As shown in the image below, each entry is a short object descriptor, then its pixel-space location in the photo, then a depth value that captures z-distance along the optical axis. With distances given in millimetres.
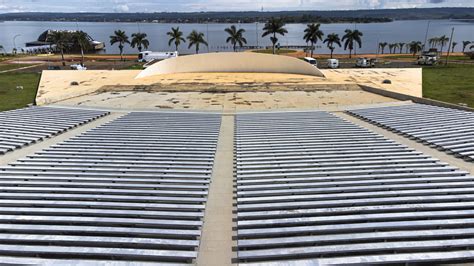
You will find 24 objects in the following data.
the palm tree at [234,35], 65125
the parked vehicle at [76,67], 52112
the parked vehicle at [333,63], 55062
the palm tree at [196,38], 66750
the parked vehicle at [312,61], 51338
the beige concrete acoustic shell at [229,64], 45000
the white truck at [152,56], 63809
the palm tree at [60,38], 71000
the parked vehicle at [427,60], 59531
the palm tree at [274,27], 62656
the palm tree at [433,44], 98688
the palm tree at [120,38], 72438
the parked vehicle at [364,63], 55597
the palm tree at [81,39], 71938
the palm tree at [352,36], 66812
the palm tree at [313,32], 66175
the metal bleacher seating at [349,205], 8258
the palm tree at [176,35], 68062
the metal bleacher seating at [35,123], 18125
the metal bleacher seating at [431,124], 16406
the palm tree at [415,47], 80625
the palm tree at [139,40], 71625
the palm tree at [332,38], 68000
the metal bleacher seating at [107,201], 8375
